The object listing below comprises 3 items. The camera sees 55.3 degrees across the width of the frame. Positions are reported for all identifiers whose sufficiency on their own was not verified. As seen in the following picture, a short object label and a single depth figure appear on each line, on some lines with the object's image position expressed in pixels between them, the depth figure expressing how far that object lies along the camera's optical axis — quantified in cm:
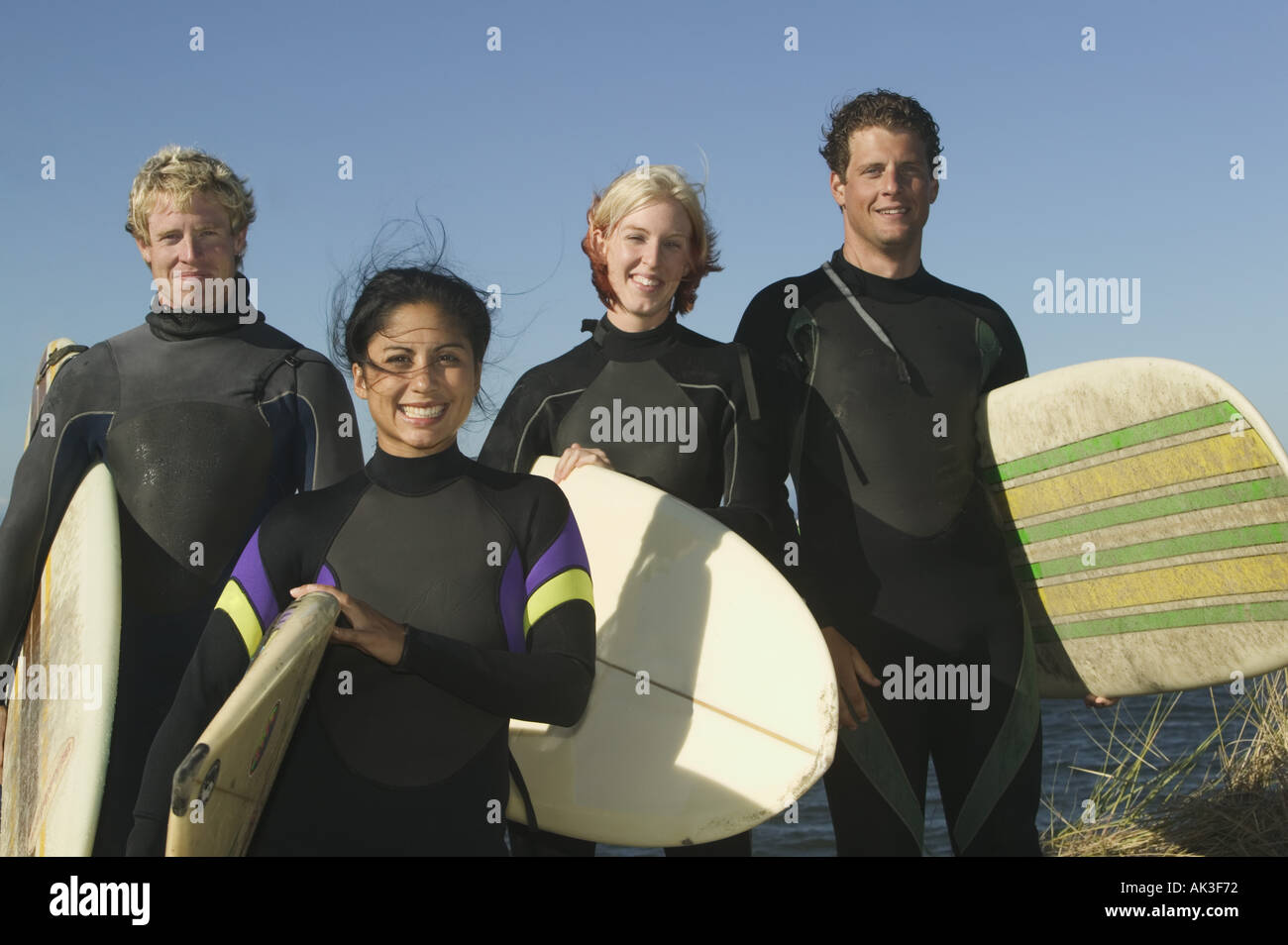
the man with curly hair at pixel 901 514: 350
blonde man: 326
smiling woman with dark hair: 234
